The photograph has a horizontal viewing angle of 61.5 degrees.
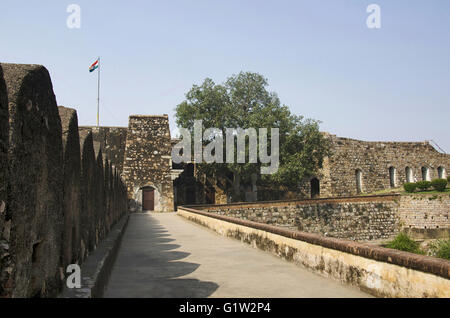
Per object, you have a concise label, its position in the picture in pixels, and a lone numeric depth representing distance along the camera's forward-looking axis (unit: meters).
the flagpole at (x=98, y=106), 38.01
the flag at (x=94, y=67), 32.69
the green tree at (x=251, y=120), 26.33
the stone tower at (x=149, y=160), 26.91
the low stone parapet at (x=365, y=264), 3.36
